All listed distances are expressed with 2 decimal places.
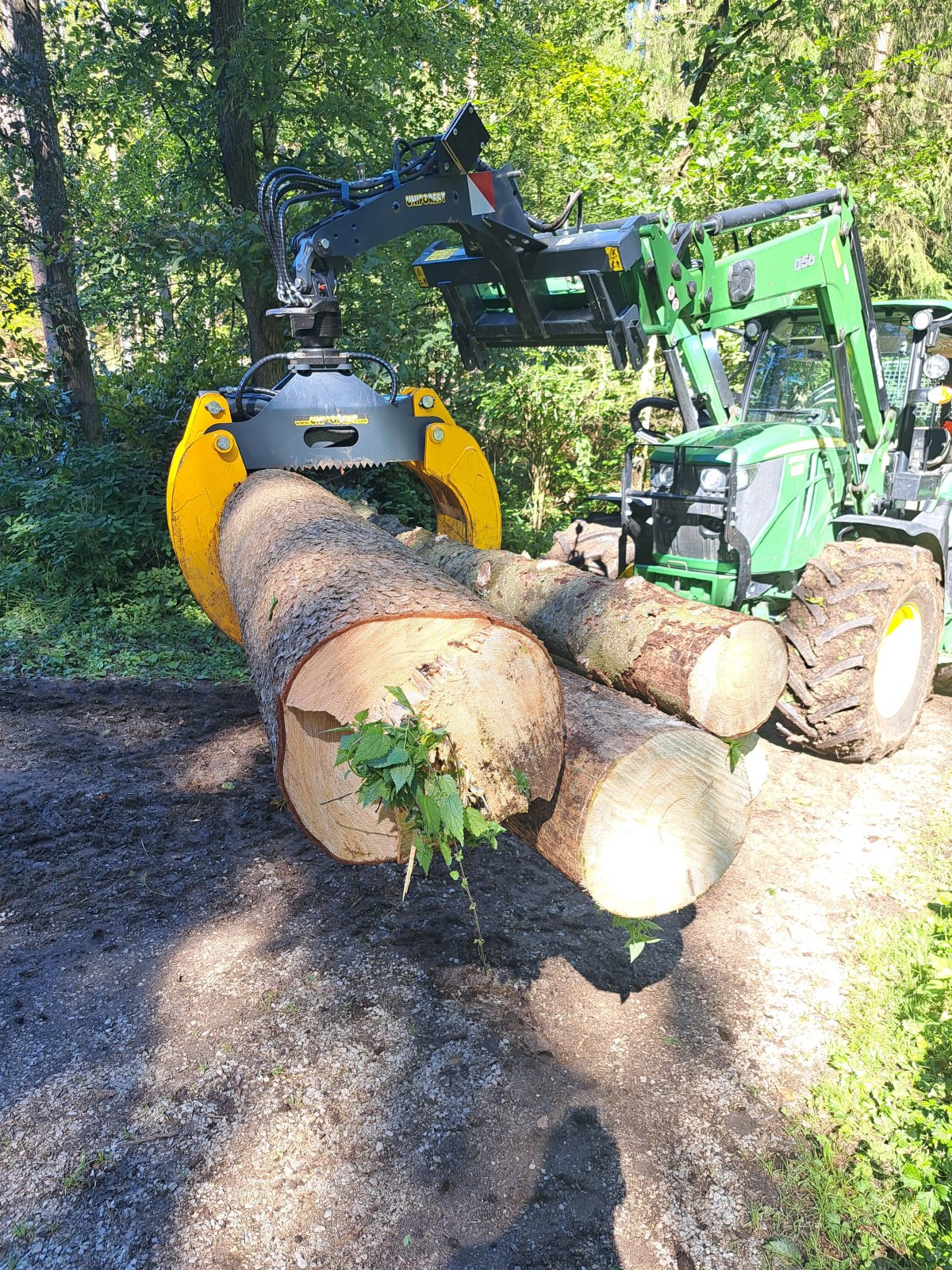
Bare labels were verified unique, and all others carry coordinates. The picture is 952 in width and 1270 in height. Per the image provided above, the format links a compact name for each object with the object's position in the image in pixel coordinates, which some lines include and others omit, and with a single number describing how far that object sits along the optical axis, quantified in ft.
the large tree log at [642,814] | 8.70
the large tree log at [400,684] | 7.54
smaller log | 11.50
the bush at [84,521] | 26.76
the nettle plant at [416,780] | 6.92
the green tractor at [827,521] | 14.87
